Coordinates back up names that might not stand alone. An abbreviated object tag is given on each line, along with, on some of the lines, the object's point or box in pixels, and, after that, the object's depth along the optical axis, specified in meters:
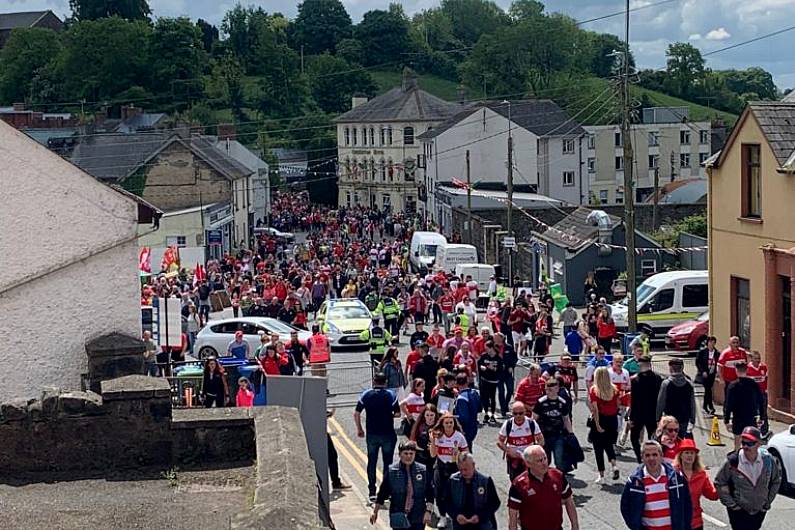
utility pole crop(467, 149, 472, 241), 63.16
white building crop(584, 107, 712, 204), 97.19
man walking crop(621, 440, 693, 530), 11.15
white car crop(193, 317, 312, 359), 31.23
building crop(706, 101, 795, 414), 23.73
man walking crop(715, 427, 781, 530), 12.72
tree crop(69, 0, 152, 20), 158.00
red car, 31.58
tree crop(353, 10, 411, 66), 168.00
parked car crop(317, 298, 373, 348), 33.97
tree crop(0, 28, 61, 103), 140.75
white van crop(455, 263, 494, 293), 47.59
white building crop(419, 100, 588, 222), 84.56
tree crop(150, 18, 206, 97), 134.12
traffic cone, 19.98
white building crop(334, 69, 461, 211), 107.25
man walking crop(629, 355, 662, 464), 17.27
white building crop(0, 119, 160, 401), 16.12
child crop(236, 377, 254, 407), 18.34
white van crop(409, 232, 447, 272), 54.09
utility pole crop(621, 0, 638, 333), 29.75
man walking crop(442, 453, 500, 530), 11.95
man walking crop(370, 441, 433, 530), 12.91
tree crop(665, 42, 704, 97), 137.75
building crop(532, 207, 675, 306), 43.66
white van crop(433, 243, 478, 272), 51.72
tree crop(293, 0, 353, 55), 173.88
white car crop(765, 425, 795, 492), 16.64
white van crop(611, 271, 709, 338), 34.19
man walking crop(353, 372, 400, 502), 15.89
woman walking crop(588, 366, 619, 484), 16.66
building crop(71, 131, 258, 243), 68.69
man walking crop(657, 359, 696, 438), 16.77
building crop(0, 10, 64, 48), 176.86
